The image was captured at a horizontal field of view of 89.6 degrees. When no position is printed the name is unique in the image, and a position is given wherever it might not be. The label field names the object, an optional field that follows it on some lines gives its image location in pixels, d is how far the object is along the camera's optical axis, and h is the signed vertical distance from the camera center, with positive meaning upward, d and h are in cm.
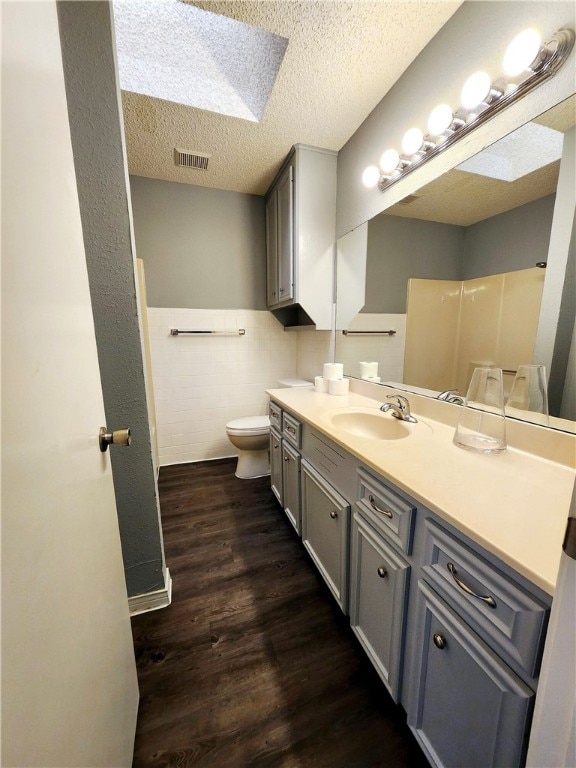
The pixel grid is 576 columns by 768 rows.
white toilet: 227 -81
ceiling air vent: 195 +125
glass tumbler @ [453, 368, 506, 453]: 99 -28
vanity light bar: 83 +81
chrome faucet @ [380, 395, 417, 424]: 133 -34
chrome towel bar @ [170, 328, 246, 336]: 248 +6
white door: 33 -15
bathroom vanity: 53 -56
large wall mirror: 89 +26
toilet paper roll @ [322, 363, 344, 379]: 192 -21
